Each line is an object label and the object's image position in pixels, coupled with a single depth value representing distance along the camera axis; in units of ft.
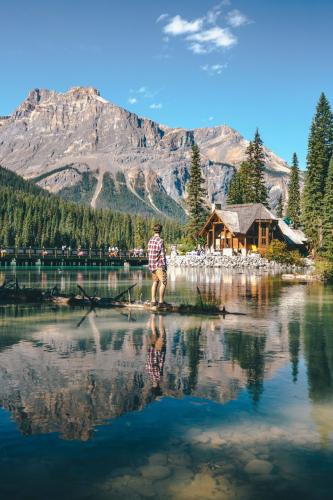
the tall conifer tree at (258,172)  266.77
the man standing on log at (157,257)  56.18
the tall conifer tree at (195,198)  253.92
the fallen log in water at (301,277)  137.39
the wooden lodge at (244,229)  230.48
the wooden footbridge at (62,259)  298.76
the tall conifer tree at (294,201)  293.02
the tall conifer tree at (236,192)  284.41
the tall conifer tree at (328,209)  170.09
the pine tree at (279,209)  337.76
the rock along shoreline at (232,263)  198.59
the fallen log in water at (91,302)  58.70
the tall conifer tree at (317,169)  203.41
